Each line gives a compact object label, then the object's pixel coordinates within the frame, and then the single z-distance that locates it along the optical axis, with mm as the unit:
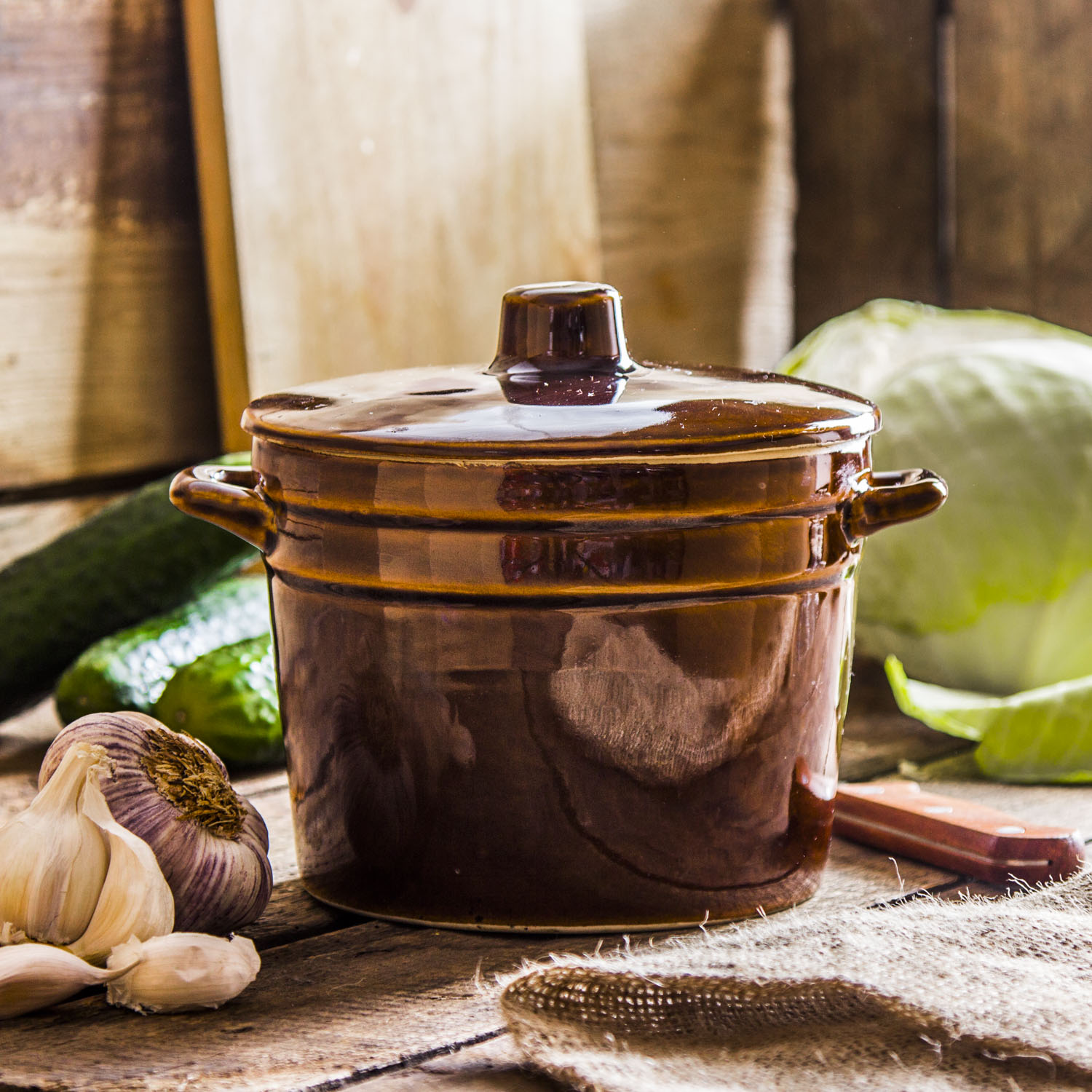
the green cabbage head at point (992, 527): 1029
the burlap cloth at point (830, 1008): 759
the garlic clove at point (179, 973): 798
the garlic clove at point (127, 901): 804
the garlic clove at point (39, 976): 792
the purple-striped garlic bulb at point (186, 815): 822
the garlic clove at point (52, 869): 806
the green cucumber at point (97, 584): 1081
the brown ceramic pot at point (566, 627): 808
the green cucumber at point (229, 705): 994
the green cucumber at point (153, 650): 1029
